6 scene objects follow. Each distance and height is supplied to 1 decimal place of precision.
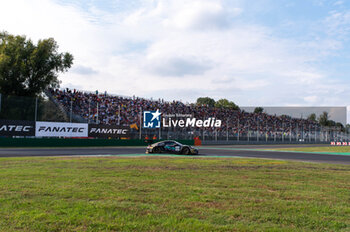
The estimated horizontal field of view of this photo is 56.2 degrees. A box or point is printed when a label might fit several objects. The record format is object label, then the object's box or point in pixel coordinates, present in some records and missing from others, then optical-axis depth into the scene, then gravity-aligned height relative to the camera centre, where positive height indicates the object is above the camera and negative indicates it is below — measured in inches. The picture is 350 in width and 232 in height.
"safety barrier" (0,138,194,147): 1041.5 -38.2
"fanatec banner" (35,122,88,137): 1097.4 +7.9
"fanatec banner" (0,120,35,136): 1027.3 +9.9
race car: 792.9 -37.9
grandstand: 1245.1 +77.1
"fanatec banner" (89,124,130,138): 1230.3 +4.6
